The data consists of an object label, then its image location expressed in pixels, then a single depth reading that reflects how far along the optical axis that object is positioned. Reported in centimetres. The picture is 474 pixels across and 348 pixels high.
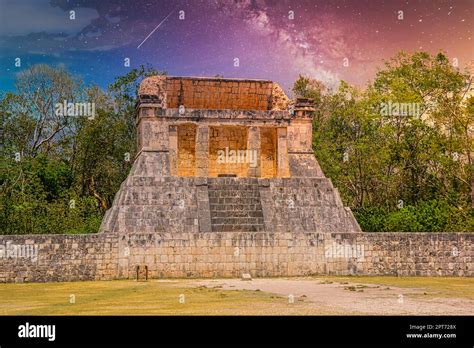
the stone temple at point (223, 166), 2367
